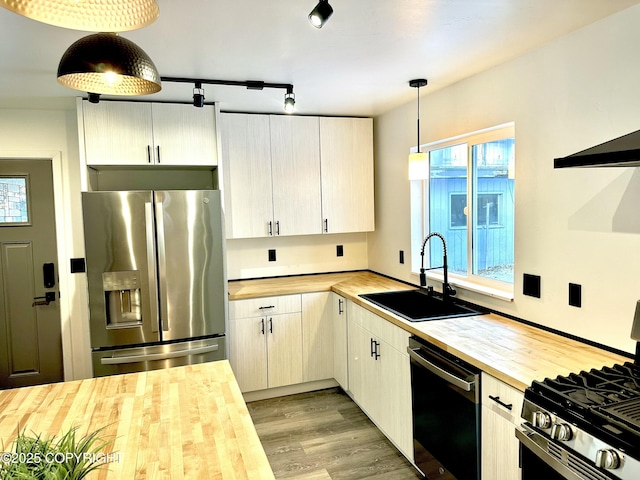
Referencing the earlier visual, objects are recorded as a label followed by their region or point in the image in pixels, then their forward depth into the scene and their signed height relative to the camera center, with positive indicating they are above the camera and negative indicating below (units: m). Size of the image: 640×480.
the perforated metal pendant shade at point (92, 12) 0.96 +0.47
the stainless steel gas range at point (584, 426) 1.26 -0.65
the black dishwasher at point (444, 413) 2.00 -0.96
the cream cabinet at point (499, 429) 1.75 -0.88
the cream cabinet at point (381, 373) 2.62 -1.01
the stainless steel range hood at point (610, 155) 1.38 +0.19
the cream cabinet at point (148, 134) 3.10 +0.65
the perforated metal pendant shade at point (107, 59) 1.20 +0.45
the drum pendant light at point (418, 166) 2.96 +0.34
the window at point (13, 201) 3.49 +0.21
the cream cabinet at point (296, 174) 3.67 +0.39
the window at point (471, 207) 2.69 +0.06
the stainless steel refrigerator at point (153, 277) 2.98 -0.36
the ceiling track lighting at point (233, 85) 2.70 +0.85
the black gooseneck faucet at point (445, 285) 2.95 -0.45
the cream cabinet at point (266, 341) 3.47 -0.94
